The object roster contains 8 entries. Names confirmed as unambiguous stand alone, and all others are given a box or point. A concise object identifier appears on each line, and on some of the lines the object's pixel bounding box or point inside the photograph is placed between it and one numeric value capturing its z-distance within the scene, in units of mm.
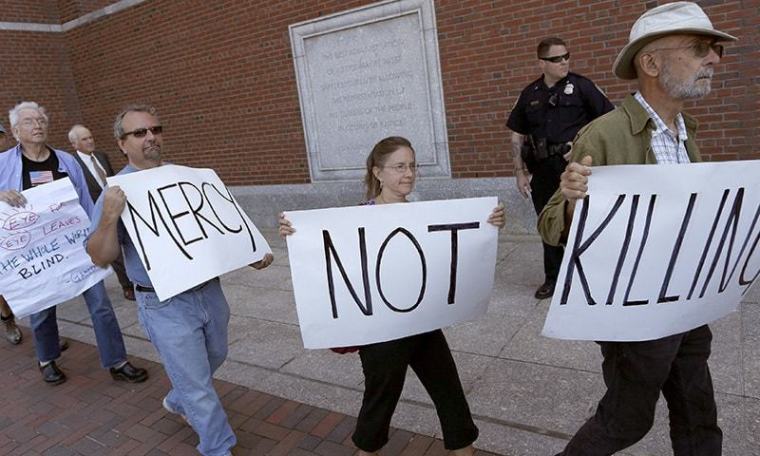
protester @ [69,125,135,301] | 5684
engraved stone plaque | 6691
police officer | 4281
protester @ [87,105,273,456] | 2740
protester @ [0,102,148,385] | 3801
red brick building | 5297
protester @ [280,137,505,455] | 2418
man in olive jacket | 1872
